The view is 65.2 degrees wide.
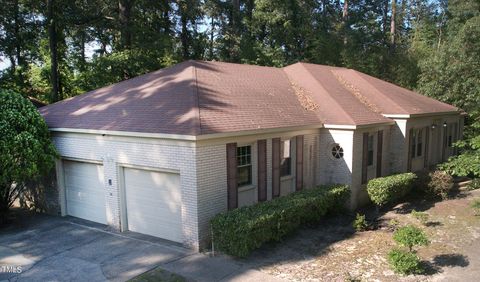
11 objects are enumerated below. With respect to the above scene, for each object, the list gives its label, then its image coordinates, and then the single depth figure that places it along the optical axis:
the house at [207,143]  10.24
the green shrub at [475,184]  14.36
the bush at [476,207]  12.38
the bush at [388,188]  13.48
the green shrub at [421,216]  12.82
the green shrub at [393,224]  12.43
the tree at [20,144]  11.11
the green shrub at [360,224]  12.23
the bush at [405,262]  8.70
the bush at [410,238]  9.07
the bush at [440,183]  15.05
